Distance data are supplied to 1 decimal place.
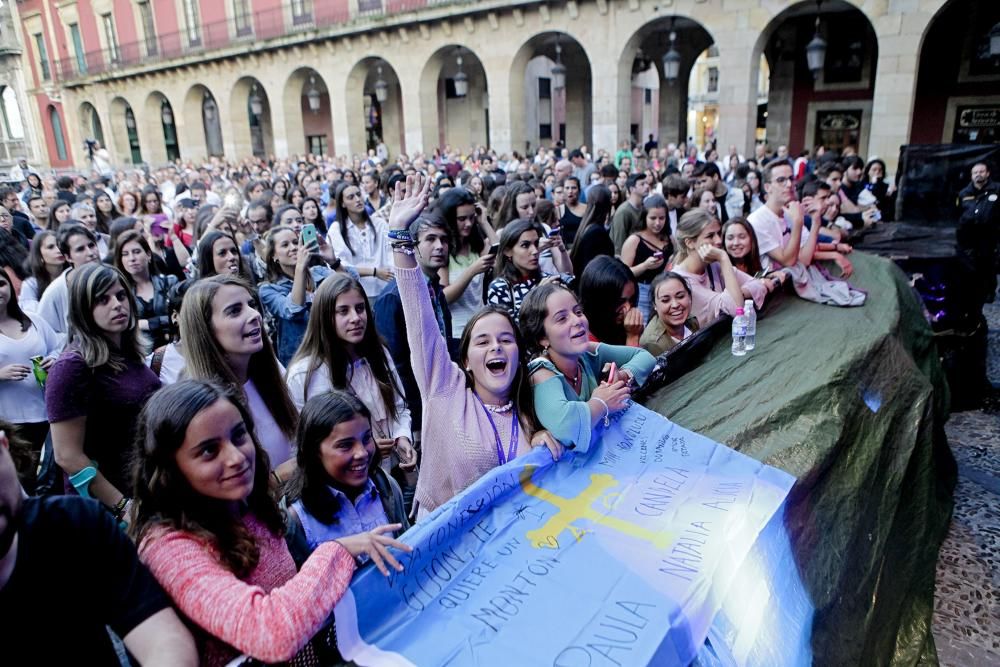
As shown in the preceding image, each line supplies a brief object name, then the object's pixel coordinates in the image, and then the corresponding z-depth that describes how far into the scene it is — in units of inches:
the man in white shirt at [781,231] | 174.1
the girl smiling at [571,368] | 88.5
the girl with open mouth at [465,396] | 89.3
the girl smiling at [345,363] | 114.2
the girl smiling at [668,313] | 135.4
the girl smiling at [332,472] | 81.0
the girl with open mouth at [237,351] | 101.6
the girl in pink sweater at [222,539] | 54.3
